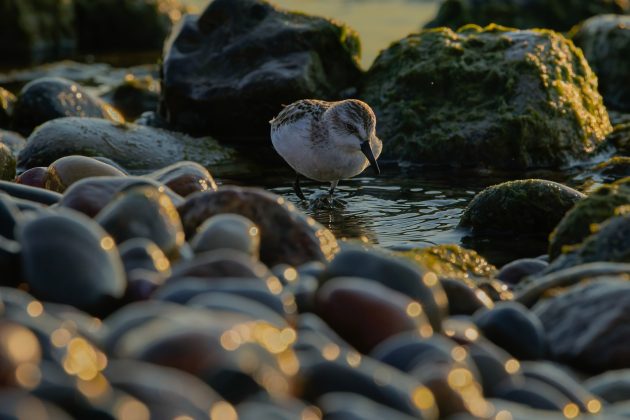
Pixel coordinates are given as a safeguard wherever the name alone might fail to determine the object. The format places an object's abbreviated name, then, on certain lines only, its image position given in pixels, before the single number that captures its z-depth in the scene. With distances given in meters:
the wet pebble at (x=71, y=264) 8.60
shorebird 17.78
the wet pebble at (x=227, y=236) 10.09
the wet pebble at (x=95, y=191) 11.28
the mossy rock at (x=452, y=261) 12.29
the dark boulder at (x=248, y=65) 23.34
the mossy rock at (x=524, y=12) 33.94
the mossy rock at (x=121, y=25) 38.22
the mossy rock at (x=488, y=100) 21.30
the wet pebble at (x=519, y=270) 12.57
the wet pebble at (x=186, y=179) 14.00
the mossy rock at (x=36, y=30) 36.37
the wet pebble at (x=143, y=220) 10.17
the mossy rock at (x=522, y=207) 15.81
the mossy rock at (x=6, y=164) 17.30
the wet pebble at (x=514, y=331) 9.38
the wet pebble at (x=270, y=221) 11.04
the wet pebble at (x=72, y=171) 14.57
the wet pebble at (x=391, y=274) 9.53
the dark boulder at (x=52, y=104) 23.39
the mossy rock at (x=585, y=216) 12.92
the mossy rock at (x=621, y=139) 22.28
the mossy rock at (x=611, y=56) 27.25
